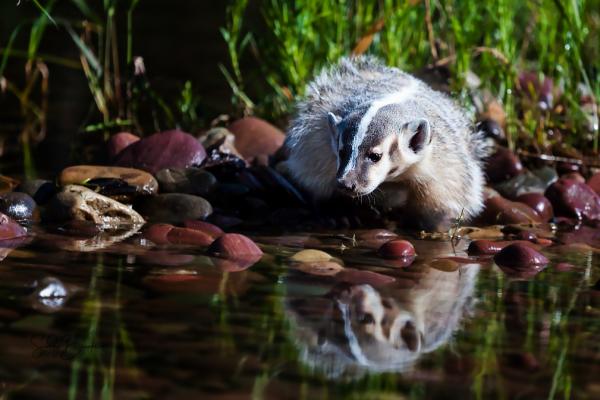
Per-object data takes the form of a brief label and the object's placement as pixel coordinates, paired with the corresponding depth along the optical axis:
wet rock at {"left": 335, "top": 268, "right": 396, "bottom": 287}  8.19
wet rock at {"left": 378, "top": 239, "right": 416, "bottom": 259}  9.37
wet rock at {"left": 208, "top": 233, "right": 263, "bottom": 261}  8.91
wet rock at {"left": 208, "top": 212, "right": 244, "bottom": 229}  10.80
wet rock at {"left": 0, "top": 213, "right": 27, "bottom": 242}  9.16
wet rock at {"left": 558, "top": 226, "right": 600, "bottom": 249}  10.44
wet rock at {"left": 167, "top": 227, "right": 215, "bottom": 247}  9.45
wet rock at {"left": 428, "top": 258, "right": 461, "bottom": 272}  9.01
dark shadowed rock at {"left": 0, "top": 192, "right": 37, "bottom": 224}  10.34
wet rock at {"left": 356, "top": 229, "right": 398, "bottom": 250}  10.06
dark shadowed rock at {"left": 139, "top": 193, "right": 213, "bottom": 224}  10.91
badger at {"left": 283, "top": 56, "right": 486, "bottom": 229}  10.04
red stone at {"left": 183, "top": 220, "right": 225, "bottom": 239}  9.90
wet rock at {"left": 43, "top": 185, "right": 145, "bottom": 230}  10.27
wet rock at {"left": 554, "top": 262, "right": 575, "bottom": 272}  9.04
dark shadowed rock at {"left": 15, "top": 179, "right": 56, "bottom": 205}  11.09
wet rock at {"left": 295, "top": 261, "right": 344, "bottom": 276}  8.47
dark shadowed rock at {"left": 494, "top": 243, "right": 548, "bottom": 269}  9.10
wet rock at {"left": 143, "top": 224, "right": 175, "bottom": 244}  9.53
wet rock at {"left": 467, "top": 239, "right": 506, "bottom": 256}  9.64
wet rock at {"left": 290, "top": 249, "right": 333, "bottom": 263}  8.92
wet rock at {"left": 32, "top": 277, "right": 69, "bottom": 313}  6.97
